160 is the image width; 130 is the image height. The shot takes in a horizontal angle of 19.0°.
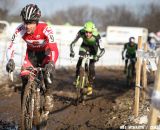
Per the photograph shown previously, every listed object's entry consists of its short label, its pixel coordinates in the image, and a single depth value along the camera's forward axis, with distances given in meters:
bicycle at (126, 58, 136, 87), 17.84
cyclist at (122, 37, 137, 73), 18.45
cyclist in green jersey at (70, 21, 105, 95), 13.12
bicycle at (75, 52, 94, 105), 13.18
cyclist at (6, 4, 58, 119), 8.18
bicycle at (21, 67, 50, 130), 8.05
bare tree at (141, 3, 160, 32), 67.00
